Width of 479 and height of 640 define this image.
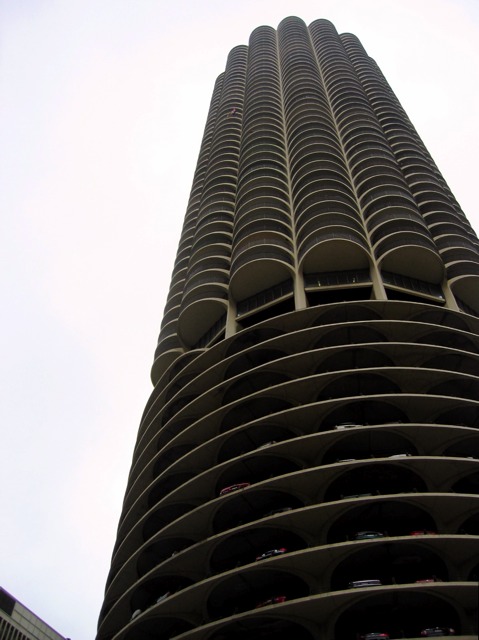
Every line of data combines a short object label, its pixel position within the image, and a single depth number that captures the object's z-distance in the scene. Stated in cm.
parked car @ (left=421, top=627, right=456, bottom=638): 2153
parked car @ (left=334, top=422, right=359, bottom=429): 2925
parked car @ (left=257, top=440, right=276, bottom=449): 2898
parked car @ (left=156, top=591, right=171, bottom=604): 2725
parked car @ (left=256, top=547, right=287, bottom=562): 2572
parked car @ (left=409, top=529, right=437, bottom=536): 2567
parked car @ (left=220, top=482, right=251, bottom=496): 2856
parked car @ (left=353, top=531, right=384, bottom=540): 2480
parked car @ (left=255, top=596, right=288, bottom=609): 2384
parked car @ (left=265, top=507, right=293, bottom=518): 2738
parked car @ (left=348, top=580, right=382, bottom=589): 2266
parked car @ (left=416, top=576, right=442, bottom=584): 2377
